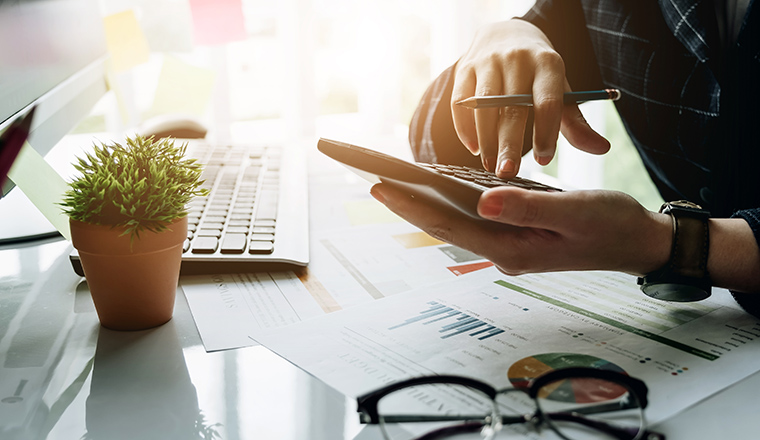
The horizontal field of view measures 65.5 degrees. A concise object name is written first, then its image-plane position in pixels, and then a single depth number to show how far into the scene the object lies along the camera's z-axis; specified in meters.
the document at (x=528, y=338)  0.42
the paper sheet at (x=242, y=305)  0.50
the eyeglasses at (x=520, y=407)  0.35
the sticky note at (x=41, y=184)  0.55
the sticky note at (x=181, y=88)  1.27
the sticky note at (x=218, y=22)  1.56
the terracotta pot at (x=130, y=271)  0.47
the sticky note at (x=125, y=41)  1.28
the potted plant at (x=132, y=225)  0.46
